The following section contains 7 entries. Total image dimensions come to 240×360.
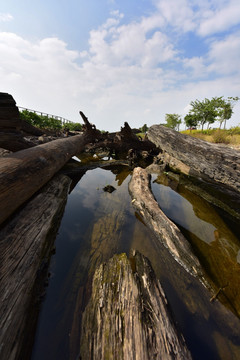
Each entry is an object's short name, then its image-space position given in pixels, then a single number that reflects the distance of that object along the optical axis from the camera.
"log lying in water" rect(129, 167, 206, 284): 2.12
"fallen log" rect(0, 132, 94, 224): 2.13
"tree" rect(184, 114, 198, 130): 39.57
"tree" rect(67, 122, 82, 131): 26.35
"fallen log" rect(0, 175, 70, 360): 1.17
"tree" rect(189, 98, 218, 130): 34.12
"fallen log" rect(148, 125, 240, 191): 2.29
